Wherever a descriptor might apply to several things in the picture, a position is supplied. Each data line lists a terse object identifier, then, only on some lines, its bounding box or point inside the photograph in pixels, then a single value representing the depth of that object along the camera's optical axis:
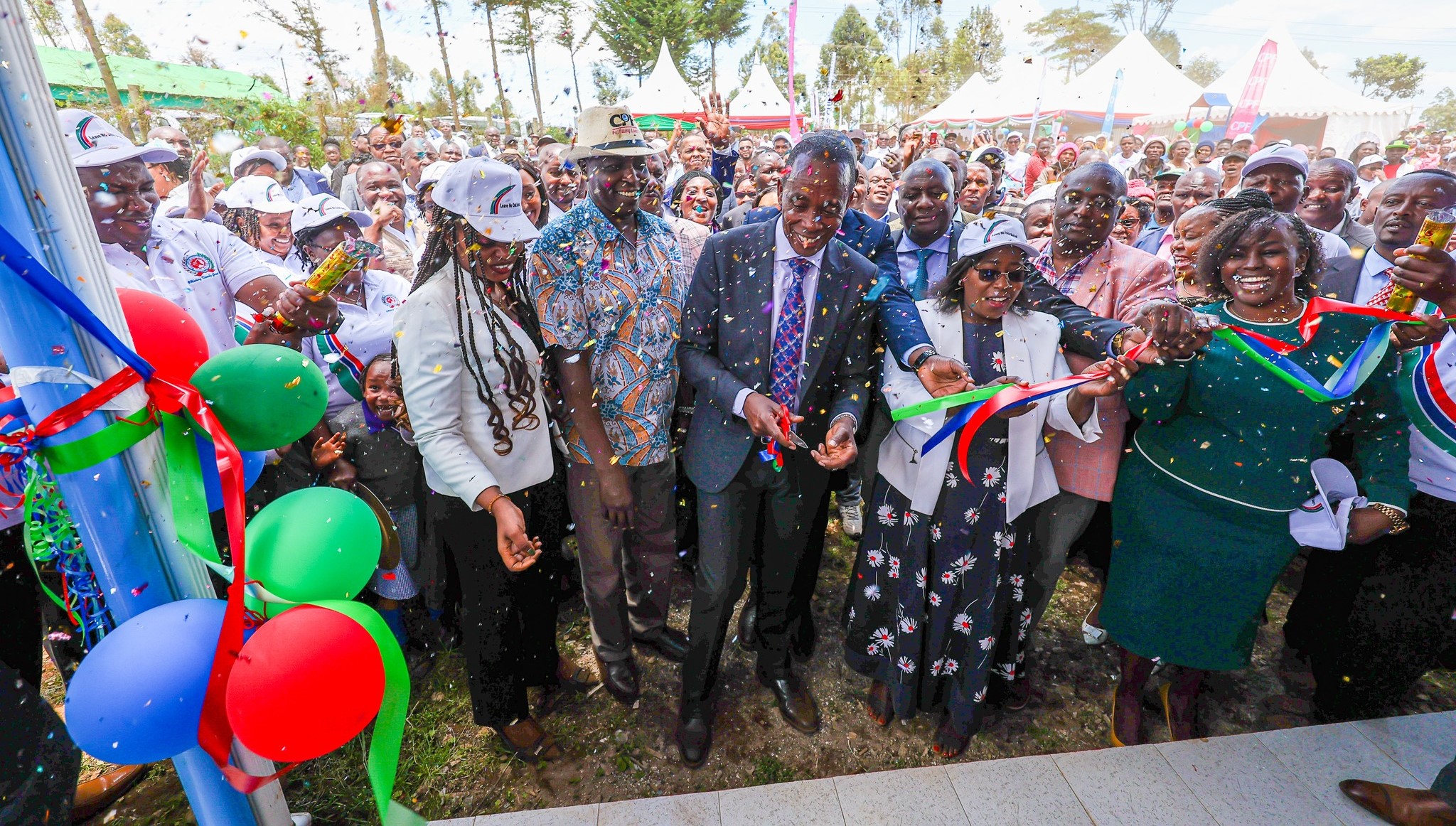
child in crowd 2.63
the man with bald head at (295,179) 6.46
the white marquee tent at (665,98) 22.02
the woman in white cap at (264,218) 4.08
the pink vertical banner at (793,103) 8.03
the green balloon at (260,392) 1.18
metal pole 0.94
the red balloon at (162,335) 1.15
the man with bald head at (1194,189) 4.65
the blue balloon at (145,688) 1.00
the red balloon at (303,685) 1.05
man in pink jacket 2.65
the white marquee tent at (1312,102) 19.17
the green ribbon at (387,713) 1.19
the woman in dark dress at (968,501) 2.36
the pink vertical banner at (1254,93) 19.33
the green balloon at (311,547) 1.19
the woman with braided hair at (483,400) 2.02
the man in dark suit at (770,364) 2.27
